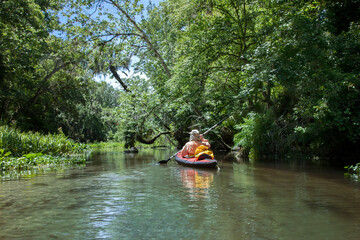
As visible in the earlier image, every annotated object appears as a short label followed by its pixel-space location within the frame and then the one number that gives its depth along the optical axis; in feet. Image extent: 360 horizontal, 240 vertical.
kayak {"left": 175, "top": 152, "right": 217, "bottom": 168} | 33.71
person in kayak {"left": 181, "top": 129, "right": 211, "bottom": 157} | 38.68
